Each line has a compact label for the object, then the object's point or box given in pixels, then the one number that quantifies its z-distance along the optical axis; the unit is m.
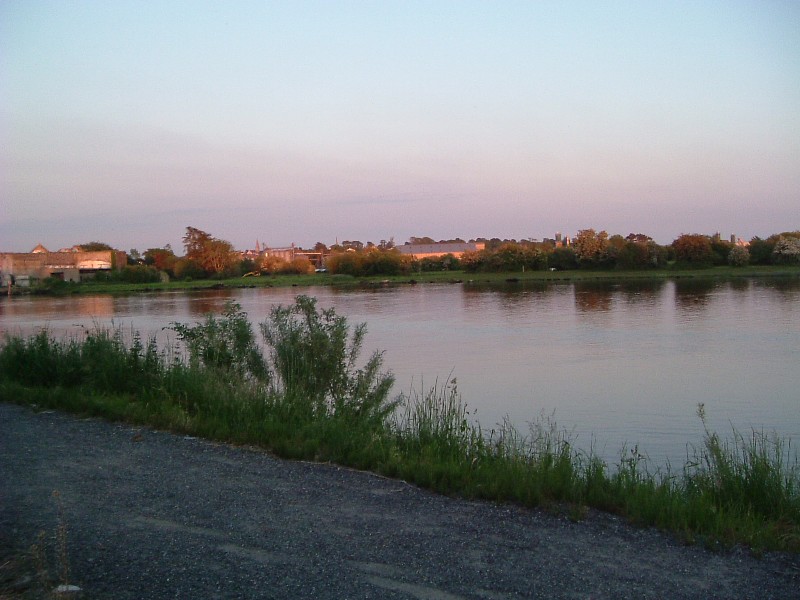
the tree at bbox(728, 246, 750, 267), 89.88
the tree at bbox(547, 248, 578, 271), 103.69
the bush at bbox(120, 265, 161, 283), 108.12
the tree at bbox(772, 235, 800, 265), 86.81
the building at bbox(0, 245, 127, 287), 103.00
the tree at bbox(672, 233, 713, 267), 92.38
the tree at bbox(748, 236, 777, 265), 90.31
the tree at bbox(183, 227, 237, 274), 122.56
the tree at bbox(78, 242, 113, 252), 157.50
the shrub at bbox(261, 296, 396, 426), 11.88
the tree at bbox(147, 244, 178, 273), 134.73
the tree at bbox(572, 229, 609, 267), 98.09
